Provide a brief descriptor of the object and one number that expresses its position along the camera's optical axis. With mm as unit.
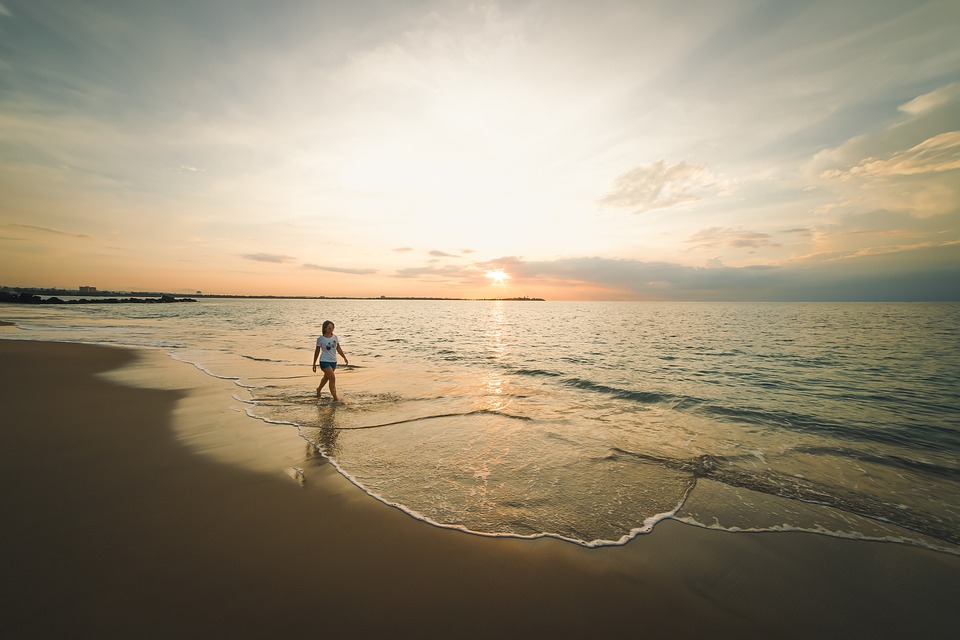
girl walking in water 11938
